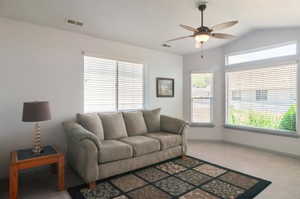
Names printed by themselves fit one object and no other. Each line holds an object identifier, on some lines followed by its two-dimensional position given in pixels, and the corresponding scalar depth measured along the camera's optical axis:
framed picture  4.82
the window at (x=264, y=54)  3.77
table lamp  2.39
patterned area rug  2.28
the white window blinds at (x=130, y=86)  4.14
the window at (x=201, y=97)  5.08
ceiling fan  2.44
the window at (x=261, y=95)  4.14
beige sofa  2.47
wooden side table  2.07
